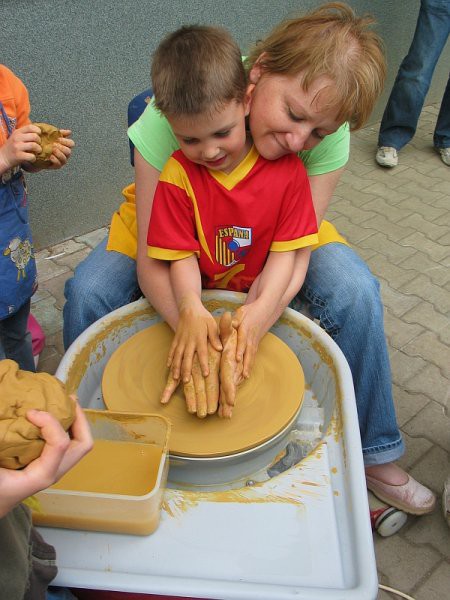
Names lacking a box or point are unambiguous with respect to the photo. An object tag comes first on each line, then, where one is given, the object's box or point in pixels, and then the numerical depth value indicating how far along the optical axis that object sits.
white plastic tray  0.91
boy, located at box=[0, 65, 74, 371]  1.40
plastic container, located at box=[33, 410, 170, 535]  0.94
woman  1.24
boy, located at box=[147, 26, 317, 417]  1.16
